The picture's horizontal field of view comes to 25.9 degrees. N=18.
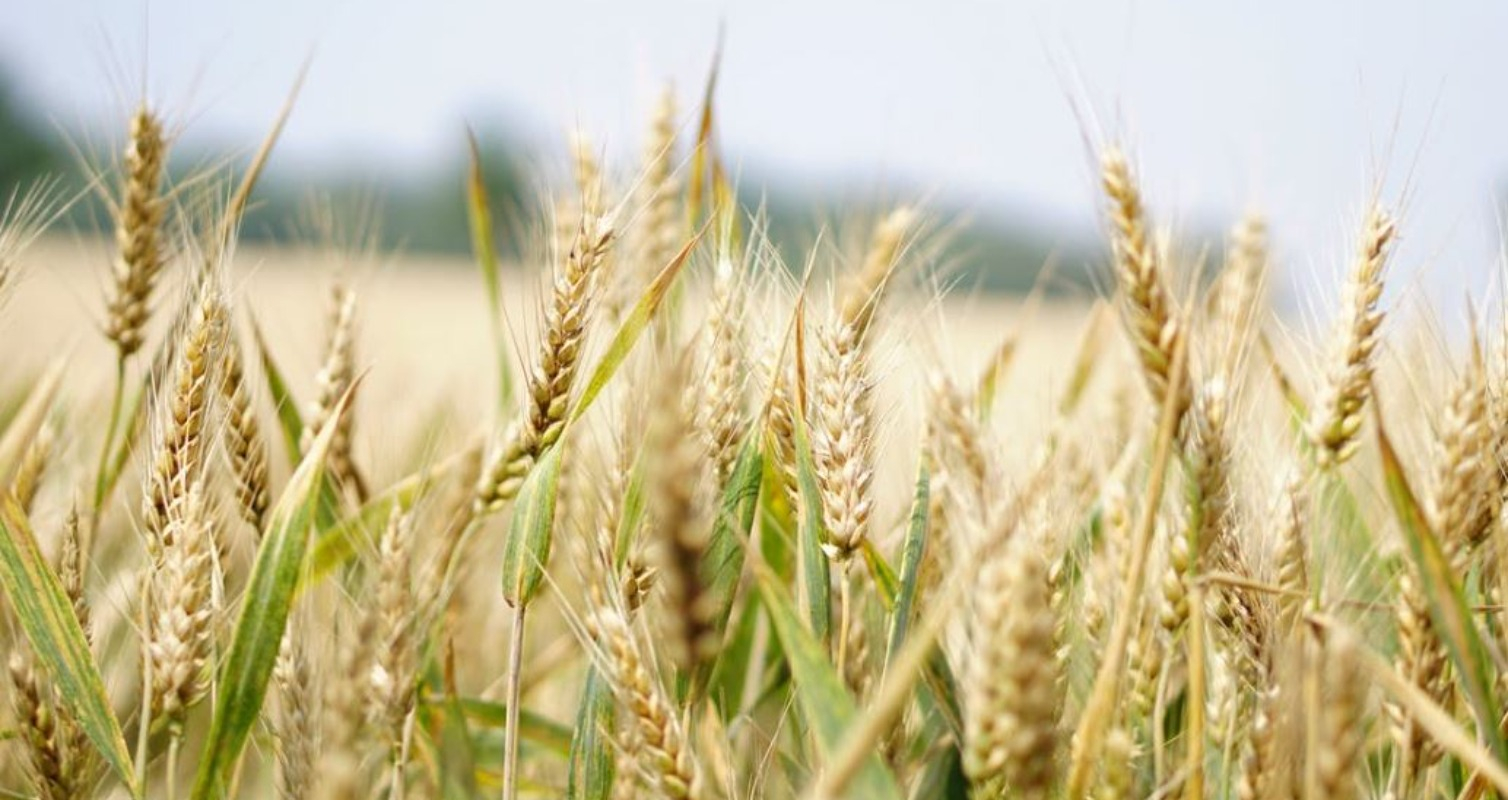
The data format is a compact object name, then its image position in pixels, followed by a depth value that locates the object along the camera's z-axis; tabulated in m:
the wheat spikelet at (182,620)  0.98
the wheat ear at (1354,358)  1.01
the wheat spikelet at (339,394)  1.10
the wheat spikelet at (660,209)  1.21
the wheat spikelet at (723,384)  1.04
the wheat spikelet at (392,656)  0.98
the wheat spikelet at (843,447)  0.99
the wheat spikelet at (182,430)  1.00
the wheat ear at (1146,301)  0.97
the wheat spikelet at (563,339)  1.01
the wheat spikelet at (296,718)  0.98
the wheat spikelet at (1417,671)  0.98
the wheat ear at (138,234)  1.13
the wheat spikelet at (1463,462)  0.98
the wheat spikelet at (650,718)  0.93
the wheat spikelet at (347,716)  0.89
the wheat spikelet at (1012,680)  0.89
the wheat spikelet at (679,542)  0.83
